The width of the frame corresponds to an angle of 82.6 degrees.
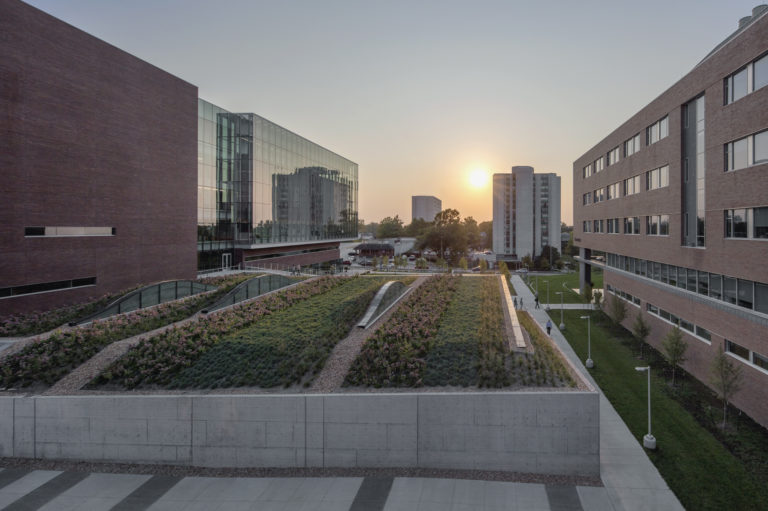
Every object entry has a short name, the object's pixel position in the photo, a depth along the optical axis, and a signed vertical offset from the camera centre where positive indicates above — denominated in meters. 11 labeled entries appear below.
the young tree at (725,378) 17.36 -5.04
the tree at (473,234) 136.75 +6.01
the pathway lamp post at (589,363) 24.95 -6.31
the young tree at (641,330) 27.86 -4.95
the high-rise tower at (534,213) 98.19 +9.11
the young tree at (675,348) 22.14 -4.83
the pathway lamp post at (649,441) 15.23 -6.60
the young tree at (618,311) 33.91 -4.51
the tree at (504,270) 69.56 -2.70
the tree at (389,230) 172.38 +9.23
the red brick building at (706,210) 17.38 +2.25
